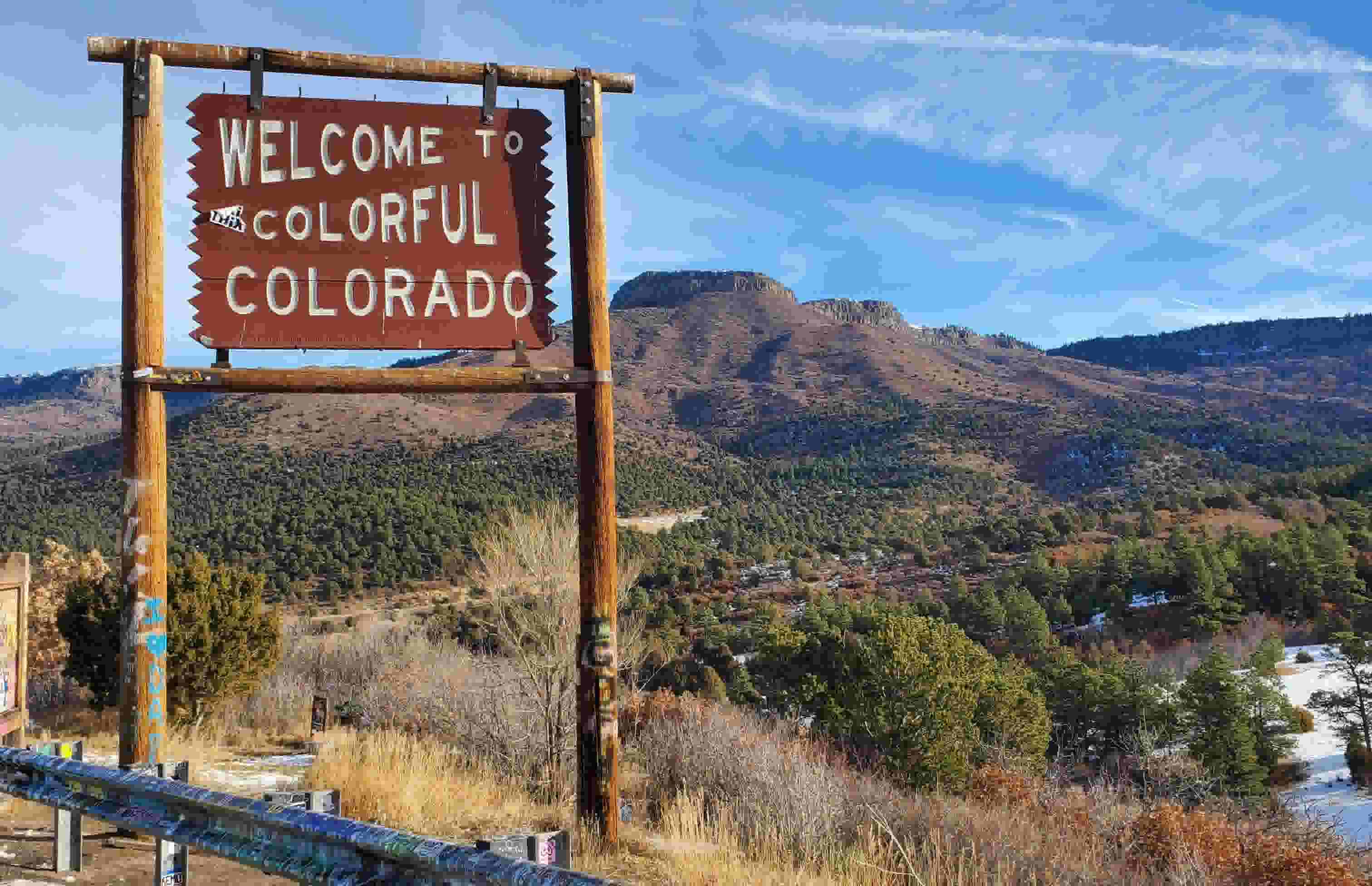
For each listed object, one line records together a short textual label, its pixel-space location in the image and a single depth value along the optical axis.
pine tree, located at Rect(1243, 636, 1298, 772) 28.22
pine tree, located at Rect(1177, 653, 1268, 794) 25.61
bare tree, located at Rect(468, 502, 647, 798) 9.38
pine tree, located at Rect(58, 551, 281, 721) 12.30
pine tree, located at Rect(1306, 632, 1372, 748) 31.08
